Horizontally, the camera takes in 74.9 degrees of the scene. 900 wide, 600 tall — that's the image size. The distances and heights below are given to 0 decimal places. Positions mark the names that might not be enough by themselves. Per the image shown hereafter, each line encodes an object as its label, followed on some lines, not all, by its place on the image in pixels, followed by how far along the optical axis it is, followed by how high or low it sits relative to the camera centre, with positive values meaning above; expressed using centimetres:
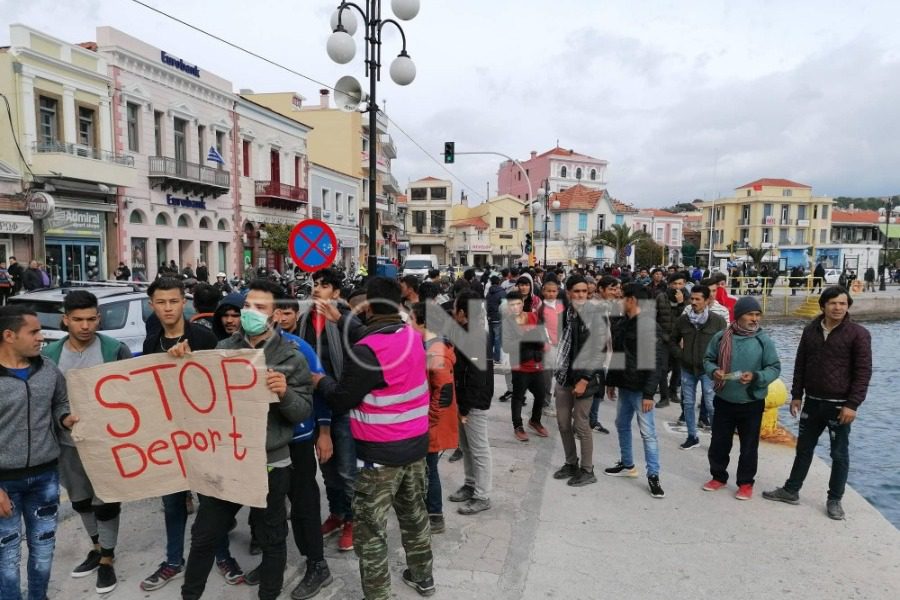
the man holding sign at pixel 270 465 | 311 -121
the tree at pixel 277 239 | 2816 +50
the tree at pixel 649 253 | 6059 +25
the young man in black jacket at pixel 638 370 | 519 -102
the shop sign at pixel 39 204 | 1736 +121
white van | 3268 -65
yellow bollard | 698 -197
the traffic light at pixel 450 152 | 2058 +352
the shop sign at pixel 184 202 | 2406 +194
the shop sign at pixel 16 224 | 1656 +59
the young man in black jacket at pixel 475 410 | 474 -127
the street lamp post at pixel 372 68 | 889 +290
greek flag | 2531 +397
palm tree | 4778 +139
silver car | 727 -84
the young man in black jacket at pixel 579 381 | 524 -113
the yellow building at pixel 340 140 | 4409 +837
